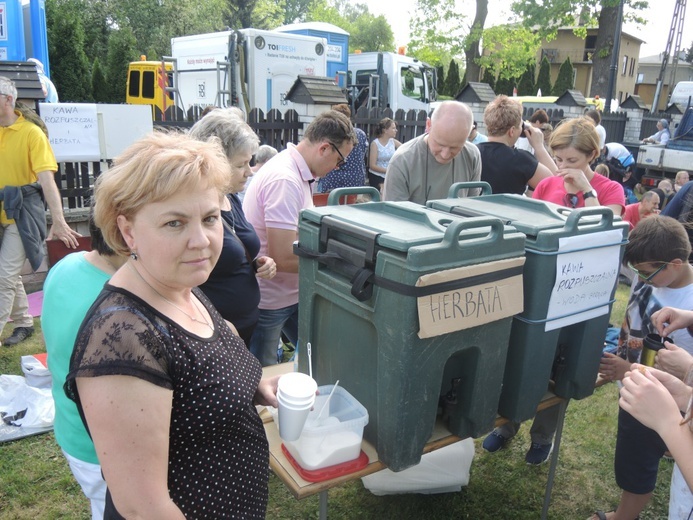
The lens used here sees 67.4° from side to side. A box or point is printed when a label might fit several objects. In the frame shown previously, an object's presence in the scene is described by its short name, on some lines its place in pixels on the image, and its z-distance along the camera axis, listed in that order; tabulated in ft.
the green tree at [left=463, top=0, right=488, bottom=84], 73.56
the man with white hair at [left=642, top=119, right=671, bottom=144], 40.52
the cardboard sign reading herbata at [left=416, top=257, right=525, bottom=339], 4.82
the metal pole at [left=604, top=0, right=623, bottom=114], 40.34
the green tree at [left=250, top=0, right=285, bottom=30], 93.46
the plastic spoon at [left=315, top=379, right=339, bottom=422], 5.28
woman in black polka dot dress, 3.40
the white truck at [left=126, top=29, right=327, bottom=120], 32.01
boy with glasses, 7.14
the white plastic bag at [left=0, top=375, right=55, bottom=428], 10.28
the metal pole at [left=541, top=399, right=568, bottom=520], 7.68
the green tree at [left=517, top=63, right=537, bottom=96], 99.14
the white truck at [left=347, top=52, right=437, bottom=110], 43.45
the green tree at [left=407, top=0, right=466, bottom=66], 77.71
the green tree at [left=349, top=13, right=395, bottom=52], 136.36
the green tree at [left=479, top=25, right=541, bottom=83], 75.00
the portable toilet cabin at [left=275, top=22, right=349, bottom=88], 40.40
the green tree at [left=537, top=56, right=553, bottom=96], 98.48
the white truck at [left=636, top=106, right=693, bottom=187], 31.99
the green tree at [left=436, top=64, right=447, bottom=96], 92.56
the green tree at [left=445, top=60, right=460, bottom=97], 89.97
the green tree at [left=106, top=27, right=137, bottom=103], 64.03
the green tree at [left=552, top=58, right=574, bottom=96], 99.30
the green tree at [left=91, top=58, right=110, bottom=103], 61.16
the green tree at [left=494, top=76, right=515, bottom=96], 95.62
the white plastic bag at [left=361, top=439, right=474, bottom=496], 8.41
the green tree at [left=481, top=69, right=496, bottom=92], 93.37
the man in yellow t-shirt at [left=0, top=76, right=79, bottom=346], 12.66
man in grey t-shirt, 10.74
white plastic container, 5.15
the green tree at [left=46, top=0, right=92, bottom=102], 57.82
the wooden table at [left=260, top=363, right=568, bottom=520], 5.10
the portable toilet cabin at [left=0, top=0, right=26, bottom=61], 26.45
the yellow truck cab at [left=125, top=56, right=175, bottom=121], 41.04
